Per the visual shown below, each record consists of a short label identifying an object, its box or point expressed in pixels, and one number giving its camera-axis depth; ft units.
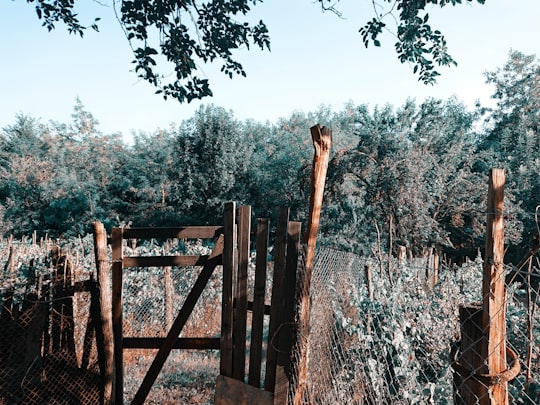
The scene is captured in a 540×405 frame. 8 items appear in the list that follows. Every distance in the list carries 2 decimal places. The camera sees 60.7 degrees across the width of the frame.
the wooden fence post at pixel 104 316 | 13.79
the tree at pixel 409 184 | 47.06
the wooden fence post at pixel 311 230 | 10.07
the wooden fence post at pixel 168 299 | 24.51
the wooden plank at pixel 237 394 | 9.55
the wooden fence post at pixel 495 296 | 4.80
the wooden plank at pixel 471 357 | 4.93
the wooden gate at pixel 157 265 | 12.49
